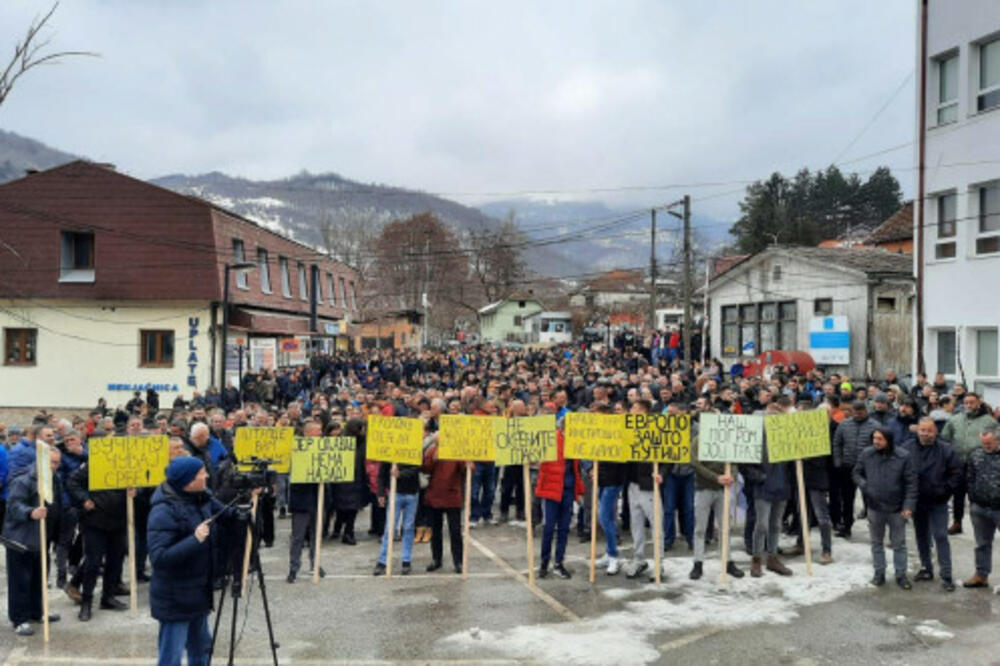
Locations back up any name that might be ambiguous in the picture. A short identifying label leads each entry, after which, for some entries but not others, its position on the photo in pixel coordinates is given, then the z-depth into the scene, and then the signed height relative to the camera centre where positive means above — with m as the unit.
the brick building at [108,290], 29.59 +1.24
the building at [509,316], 91.75 +1.15
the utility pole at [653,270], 36.81 +2.74
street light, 25.75 +0.51
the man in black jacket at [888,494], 9.05 -1.94
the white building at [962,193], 18.73 +3.47
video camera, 6.66 -1.37
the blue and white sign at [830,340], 29.16 -0.44
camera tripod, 6.27 -2.28
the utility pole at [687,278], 30.31 +1.94
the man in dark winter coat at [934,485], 9.10 -1.82
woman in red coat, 10.01 -2.24
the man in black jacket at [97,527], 8.51 -2.28
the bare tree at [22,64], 7.62 +2.57
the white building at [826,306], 28.48 +0.90
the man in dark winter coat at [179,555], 5.52 -1.66
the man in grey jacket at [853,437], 10.42 -1.47
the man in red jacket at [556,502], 9.63 -2.22
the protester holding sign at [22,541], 8.04 -2.29
